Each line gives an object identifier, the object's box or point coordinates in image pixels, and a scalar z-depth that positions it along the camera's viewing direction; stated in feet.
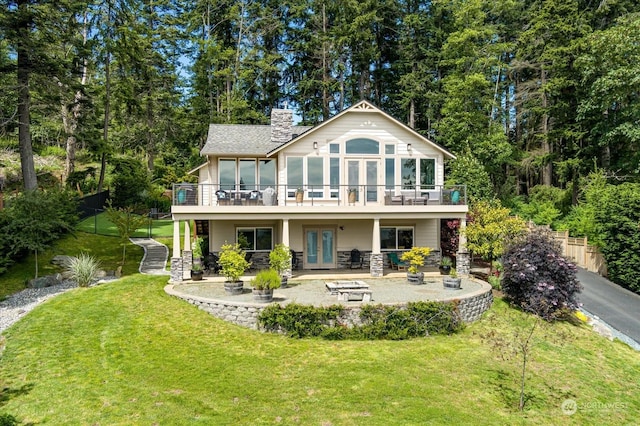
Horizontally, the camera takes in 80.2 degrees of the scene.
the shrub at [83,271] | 49.73
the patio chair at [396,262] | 62.57
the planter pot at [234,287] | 46.65
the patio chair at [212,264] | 60.08
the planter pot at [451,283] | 50.01
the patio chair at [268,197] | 57.06
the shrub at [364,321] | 39.99
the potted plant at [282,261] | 52.13
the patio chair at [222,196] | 58.33
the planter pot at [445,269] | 60.54
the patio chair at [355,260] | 64.49
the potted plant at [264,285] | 43.31
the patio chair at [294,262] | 63.36
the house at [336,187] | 59.52
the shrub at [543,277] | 48.42
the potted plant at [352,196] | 60.34
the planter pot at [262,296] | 43.24
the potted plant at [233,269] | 46.85
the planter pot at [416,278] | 53.72
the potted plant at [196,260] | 54.08
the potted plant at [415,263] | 53.47
